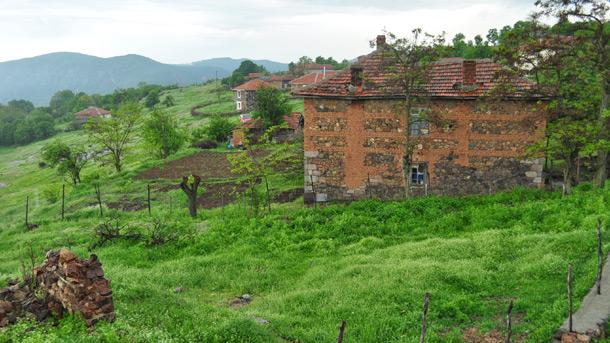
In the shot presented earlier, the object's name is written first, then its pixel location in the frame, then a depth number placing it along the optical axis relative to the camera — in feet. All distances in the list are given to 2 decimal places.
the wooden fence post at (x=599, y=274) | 35.09
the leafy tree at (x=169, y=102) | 375.29
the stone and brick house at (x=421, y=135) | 71.67
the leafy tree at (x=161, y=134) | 157.58
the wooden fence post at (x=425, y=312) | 27.54
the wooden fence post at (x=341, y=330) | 25.59
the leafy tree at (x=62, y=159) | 139.13
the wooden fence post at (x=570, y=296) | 30.63
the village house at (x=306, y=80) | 311.56
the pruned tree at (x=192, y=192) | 73.61
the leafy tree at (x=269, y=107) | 182.12
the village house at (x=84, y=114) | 385.70
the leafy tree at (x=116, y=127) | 142.10
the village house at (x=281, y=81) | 380.47
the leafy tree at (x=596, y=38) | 59.00
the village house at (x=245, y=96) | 297.74
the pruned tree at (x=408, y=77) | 67.41
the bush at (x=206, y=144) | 180.14
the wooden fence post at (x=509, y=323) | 28.19
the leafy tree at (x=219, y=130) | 190.49
